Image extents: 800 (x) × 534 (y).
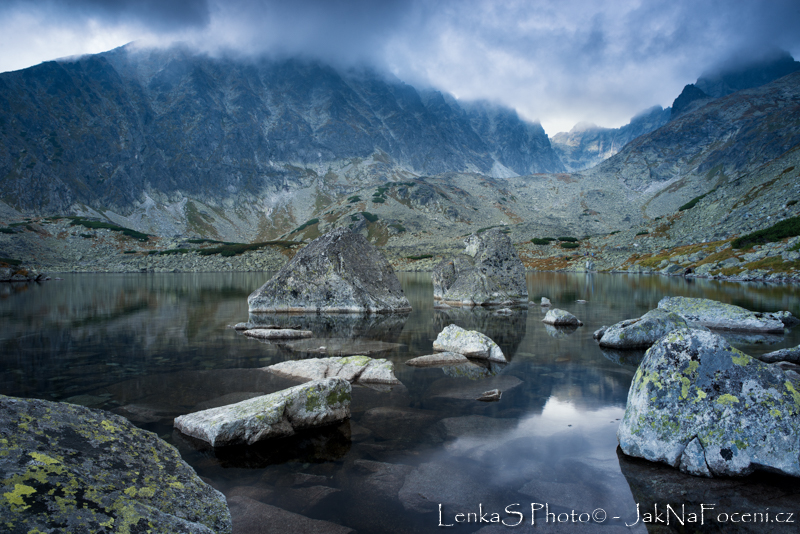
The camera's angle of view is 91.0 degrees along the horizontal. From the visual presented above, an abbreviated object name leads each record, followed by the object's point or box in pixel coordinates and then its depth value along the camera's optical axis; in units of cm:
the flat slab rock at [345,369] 1295
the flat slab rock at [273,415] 817
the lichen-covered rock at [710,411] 696
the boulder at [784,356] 1425
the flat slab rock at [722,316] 2105
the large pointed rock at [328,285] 3067
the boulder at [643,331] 1794
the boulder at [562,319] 2469
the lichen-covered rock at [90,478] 325
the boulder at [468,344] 1634
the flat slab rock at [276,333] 2038
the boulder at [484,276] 3775
